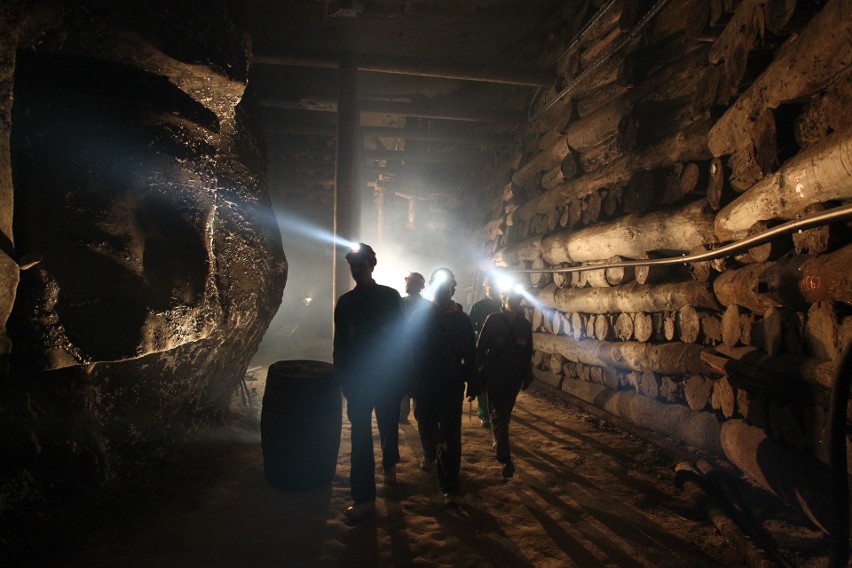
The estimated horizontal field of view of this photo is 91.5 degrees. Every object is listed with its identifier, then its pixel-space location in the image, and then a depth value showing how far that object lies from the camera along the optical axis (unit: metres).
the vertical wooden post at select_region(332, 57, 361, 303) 7.62
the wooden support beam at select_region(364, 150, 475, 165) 12.72
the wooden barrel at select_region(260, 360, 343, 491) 3.70
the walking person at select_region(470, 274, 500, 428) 6.21
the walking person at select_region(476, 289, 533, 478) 4.32
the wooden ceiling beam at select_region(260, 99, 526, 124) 9.70
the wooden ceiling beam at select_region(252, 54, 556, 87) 7.59
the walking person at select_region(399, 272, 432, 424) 5.81
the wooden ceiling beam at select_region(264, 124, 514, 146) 10.83
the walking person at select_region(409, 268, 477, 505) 3.65
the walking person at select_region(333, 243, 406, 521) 3.42
